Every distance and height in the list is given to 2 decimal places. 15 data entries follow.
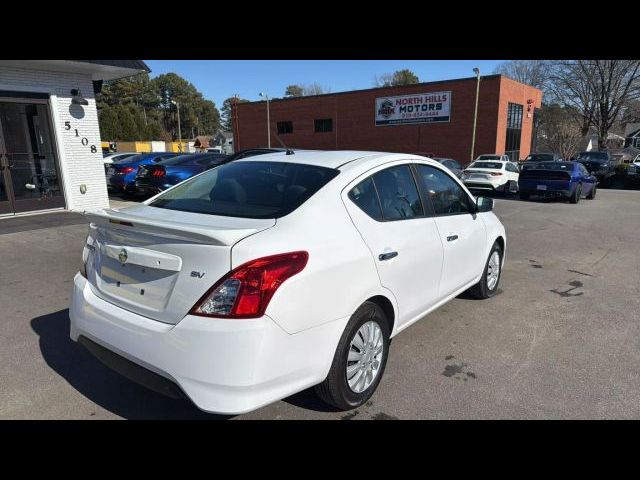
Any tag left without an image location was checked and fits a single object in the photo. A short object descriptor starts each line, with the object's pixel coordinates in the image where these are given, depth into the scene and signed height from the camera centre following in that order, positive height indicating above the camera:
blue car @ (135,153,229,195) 11.56 -0.85
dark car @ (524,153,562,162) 25.12 -1.22
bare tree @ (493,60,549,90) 46.62 +8.24
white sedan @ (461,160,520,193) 16.84 -1.58
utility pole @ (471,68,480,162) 26.89 +1.30
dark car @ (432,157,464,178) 17.03 -1.13
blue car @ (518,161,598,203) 14.05 -1.47
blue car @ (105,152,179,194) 13.19 -1.00
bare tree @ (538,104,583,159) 40.72 +0.52
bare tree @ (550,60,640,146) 41.12 +4.49
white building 9.12 +0.20
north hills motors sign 30.09 +2.07
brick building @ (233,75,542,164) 29.09 +1.44
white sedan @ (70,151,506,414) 2.12 -0.77
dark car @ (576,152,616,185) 23.22 -1.68
